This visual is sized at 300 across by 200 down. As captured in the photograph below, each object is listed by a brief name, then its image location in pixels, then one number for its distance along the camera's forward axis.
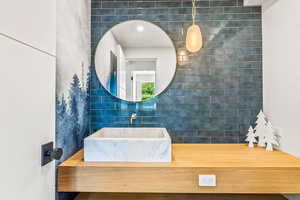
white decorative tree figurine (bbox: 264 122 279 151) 1.76
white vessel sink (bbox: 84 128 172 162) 1.40
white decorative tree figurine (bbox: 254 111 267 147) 1.86
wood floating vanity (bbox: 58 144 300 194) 1.30
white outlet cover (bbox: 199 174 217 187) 1.29
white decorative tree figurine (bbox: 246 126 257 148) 1.91
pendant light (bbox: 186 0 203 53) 1.72
